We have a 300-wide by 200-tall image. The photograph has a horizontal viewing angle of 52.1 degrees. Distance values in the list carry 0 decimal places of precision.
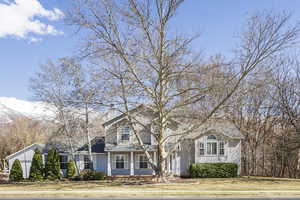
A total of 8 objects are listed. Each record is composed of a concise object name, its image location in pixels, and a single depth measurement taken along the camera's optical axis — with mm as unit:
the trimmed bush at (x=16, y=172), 28672
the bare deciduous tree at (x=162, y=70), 19828
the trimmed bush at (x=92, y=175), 27453
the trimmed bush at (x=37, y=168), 28391
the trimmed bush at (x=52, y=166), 28672
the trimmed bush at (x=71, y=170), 29750
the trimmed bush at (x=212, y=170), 29078
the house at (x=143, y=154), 30203
